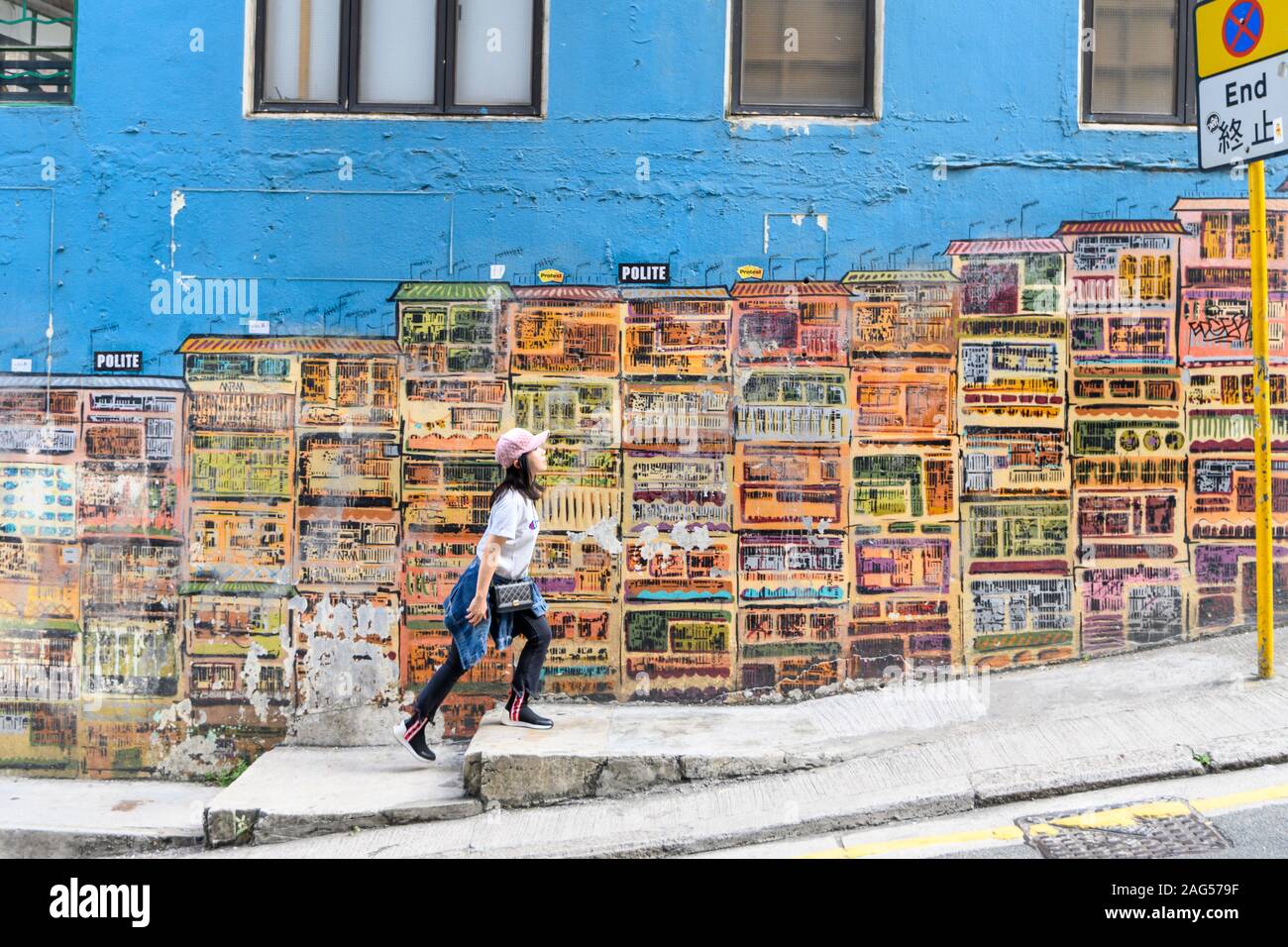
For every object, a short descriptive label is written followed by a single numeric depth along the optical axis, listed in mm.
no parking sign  6223
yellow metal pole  6527
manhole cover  5039
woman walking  6418
